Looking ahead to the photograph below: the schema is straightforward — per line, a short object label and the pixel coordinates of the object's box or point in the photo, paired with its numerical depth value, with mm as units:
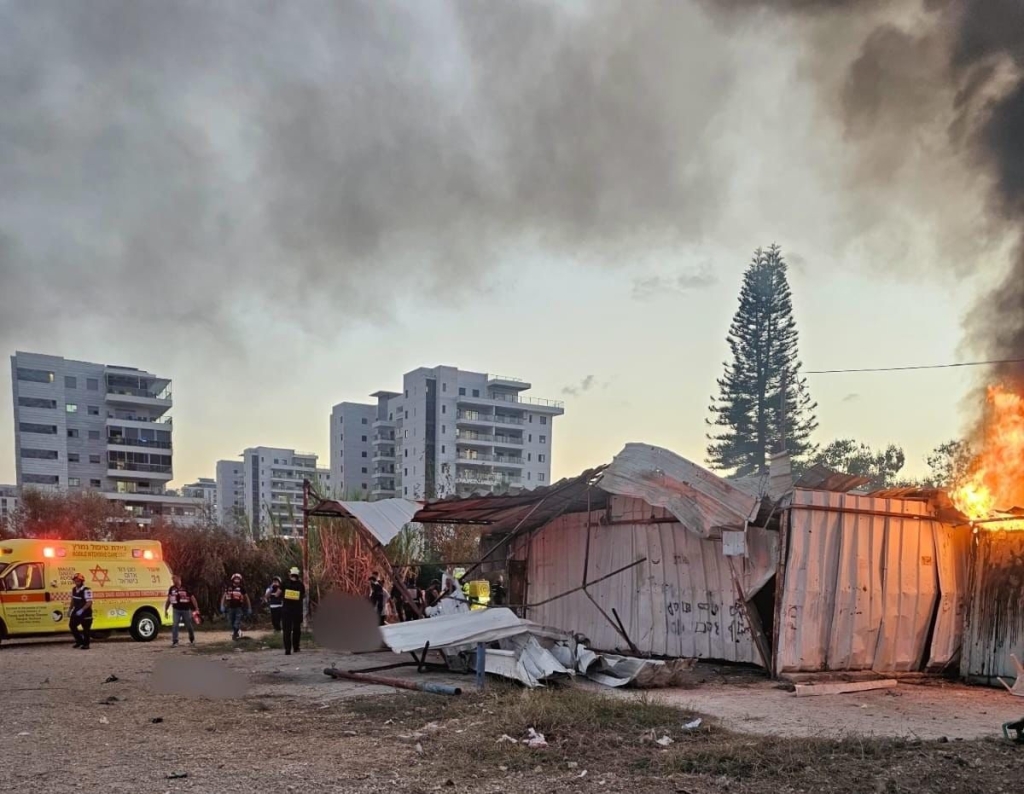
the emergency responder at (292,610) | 14299
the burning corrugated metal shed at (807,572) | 10383
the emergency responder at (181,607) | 17203
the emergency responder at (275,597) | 16500
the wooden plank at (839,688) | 9539
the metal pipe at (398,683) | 9375
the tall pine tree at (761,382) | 44062
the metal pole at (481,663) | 9953
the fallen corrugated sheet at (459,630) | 10312
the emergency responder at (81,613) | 16031
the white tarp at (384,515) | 12781
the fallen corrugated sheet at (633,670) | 9914
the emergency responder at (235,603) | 17719
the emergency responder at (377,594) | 17000
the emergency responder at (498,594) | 17284
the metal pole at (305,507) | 16203
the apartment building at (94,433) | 67000
